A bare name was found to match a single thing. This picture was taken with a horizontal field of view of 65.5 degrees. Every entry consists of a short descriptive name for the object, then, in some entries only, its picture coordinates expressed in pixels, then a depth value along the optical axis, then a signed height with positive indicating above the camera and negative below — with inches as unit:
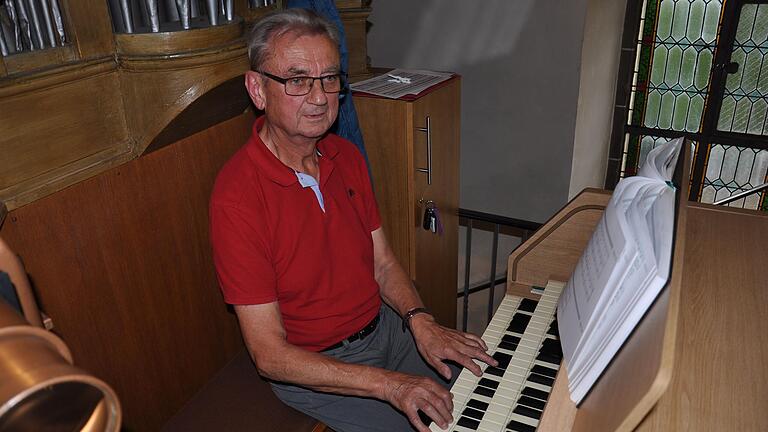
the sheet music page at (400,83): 104.5 -17.0
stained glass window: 160.9 -30.6
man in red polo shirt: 66.5 -30.9
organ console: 40.1 -29.1
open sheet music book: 42.9 -21.9
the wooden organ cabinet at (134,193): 60.3 -21.4
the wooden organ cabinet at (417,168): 103.8 -31.8
